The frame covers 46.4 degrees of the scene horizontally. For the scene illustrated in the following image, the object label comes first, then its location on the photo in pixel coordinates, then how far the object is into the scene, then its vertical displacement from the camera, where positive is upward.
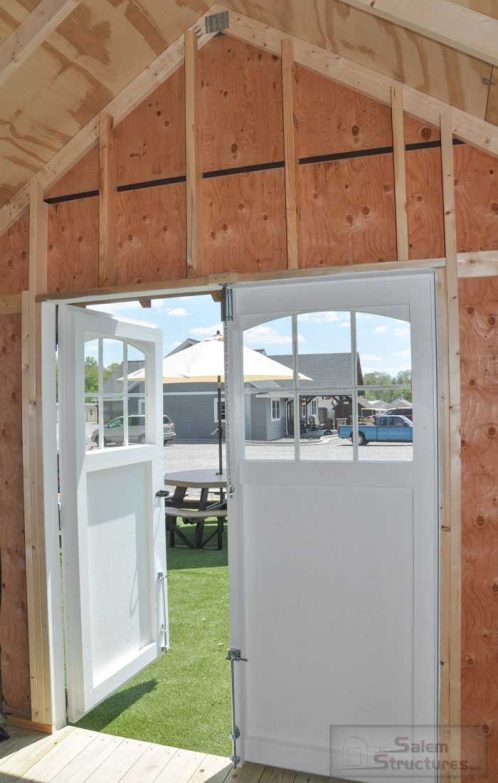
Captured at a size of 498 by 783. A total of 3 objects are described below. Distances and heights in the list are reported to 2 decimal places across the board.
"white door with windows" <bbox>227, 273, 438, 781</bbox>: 2.42 -0.60
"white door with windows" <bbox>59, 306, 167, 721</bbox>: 3.04 -0.61
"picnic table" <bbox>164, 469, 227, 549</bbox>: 5.75 -1.14
